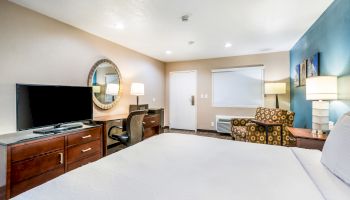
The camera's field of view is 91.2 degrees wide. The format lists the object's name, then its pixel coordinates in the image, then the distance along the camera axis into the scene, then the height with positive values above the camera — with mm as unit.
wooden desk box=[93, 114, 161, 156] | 2936 -529
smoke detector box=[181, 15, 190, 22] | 2568 +1261
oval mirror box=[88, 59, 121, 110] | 3396 +366
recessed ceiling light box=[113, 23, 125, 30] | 2869 +1278
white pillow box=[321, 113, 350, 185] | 1048 -341
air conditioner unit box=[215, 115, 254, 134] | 4961 -690
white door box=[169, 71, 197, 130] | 5609 +10
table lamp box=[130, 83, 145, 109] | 4038 +265
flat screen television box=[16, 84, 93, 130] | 2094 -64
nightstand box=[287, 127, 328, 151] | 2035 -476
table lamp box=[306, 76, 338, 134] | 2031 +58
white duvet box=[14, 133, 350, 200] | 887 -483
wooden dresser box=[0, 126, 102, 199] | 1766 -700
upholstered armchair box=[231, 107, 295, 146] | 3092 -571
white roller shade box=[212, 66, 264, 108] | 4785 +401
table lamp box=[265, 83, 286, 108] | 4109 +301
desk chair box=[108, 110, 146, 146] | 2939 -532
